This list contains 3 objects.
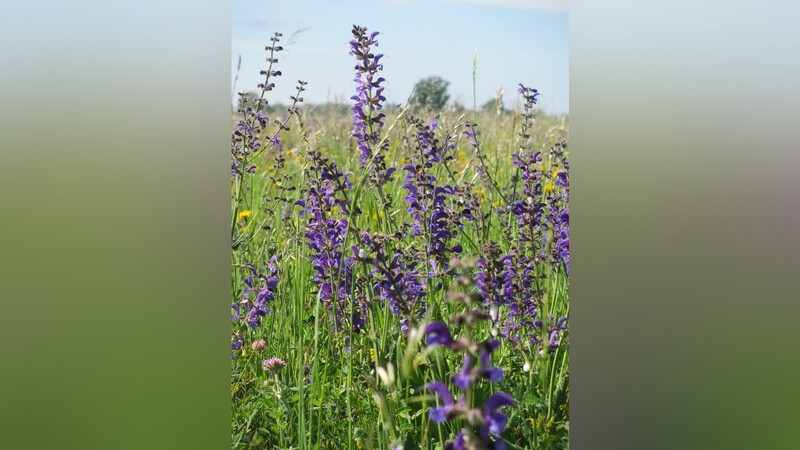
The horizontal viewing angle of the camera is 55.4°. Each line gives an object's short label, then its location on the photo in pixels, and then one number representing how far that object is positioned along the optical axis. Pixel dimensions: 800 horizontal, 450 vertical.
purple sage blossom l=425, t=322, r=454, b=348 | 0.91
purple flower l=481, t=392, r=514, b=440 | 0.90
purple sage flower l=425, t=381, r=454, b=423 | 0.91
